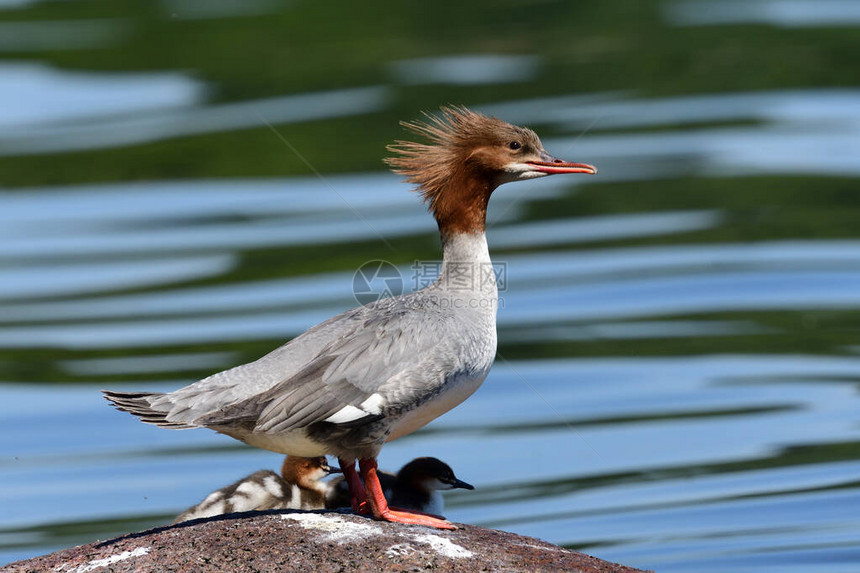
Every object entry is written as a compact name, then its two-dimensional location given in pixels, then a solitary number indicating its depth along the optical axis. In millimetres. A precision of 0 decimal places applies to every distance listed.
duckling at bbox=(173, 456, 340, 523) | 14375
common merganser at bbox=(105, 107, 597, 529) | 11727
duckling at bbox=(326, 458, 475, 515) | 14914
